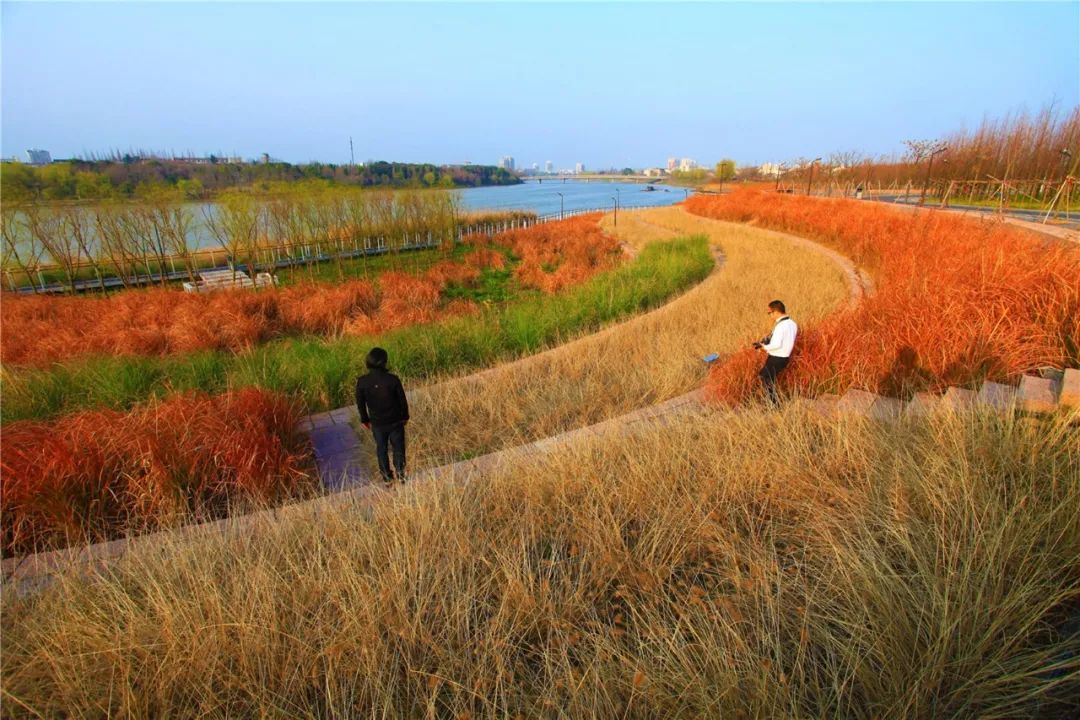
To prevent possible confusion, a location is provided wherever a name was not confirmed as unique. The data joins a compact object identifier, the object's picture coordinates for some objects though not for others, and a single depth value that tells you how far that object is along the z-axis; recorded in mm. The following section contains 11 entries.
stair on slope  3240
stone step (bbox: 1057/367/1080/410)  3145
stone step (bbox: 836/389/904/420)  3730
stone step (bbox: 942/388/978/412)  3301
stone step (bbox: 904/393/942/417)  3492
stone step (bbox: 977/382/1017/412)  3211
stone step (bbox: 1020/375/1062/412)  3316
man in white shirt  5039
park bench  18188
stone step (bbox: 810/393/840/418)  3975
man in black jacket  4215
